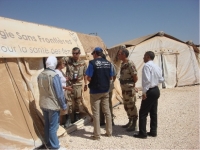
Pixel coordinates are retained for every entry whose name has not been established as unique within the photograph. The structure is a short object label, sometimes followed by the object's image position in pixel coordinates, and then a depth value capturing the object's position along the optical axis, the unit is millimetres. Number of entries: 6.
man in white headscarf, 3779
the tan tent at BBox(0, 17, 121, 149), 4016
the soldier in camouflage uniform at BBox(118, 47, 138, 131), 4949
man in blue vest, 4445
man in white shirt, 4367
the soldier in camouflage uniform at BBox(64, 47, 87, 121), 5484
